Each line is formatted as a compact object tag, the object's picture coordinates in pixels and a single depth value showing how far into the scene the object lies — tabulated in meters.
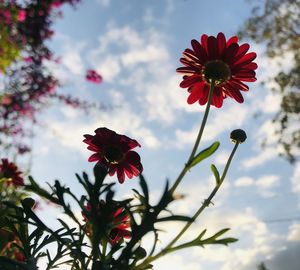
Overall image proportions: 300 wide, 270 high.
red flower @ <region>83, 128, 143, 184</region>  0.18
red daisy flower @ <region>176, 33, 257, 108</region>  0.20
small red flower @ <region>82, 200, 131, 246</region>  0.13
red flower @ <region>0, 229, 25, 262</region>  0.22
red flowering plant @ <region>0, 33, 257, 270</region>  0.13
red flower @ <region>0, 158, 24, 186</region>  0.35
